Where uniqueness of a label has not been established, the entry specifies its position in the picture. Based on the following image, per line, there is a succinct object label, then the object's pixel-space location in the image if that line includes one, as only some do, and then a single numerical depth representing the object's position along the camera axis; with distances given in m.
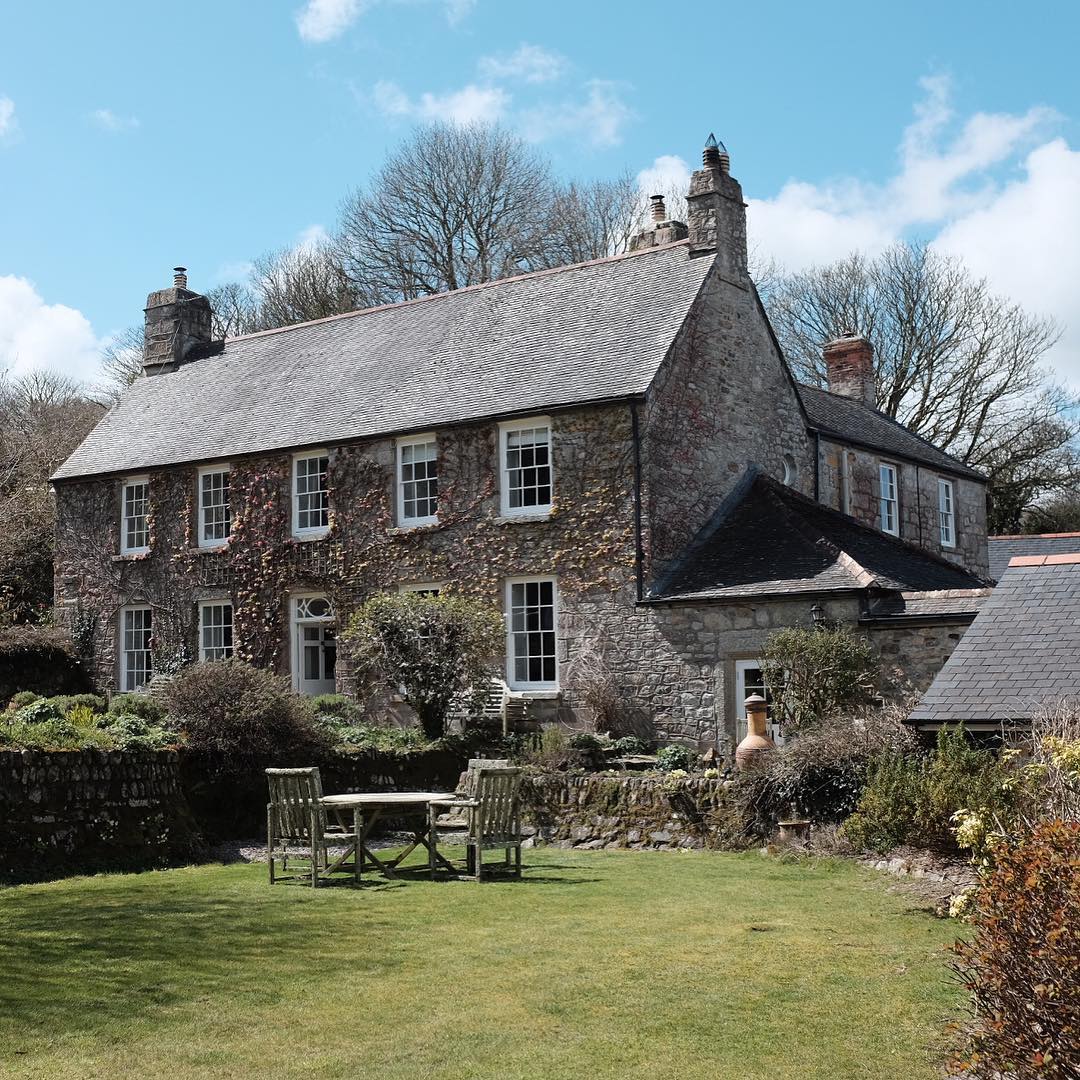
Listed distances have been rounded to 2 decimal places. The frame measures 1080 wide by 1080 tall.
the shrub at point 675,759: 18.36
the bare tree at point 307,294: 42.62
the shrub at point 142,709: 19.06
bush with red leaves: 5.12
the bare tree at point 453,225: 40.97
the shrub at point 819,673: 17.72
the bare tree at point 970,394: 39.94
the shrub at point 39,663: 26.17
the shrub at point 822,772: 14.15
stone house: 20.31
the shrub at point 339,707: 22.27
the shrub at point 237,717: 16.72
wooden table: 12.76
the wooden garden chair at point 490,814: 12.58
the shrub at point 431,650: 20.11
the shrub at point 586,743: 18.48
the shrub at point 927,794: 11.70
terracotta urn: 16.06
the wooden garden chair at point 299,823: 12.62
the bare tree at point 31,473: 30.02
